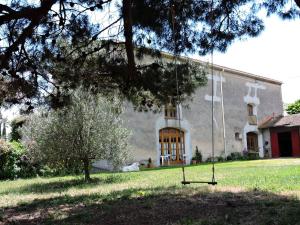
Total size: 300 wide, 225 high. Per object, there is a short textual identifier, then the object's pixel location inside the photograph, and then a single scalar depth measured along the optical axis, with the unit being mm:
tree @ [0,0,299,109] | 4410
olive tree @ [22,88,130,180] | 8790
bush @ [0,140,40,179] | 12354
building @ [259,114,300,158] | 20624
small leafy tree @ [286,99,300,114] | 29529
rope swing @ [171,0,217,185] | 4748
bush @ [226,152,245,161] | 19368
